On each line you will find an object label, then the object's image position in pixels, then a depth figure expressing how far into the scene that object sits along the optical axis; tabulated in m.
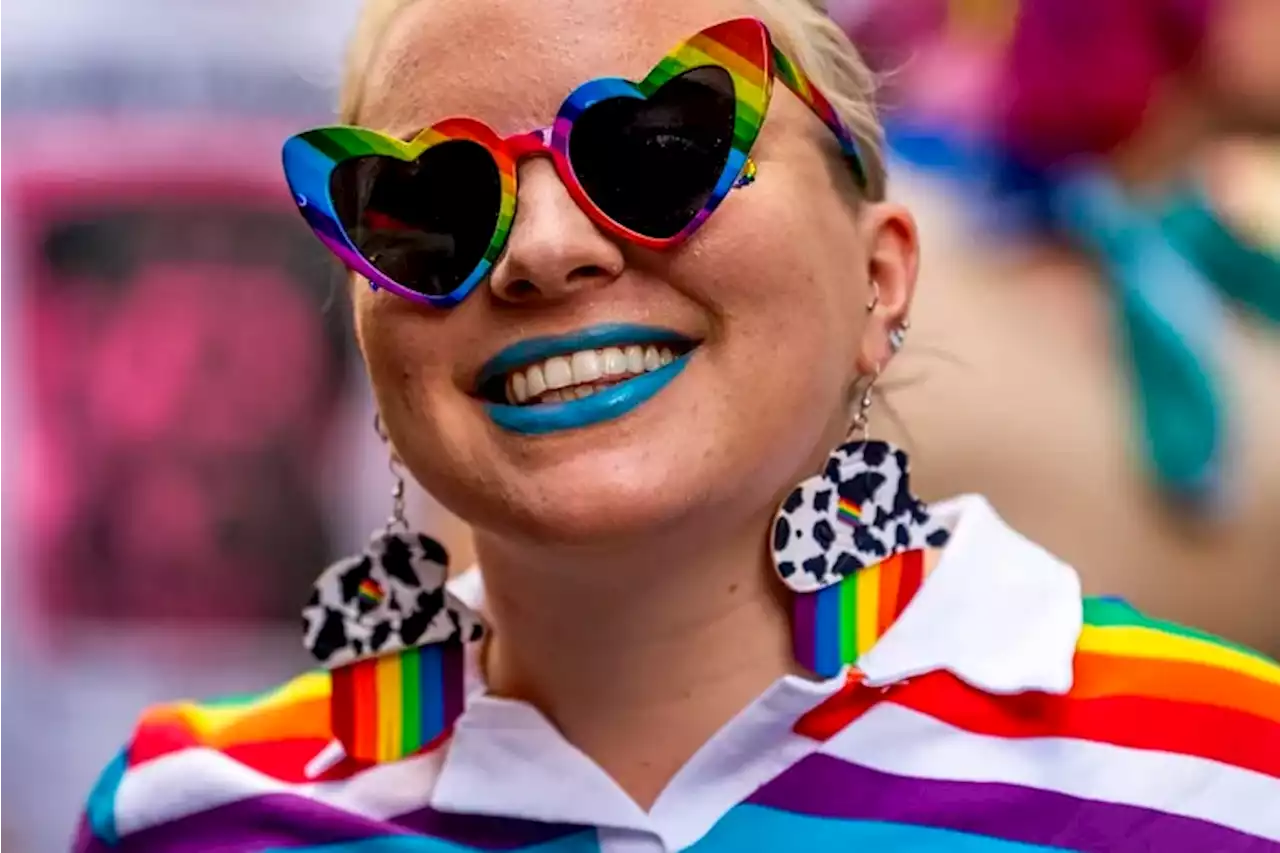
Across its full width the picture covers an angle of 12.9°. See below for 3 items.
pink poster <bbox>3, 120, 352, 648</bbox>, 2.33
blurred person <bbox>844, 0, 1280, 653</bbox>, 1.96
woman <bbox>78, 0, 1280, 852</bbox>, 1.67
